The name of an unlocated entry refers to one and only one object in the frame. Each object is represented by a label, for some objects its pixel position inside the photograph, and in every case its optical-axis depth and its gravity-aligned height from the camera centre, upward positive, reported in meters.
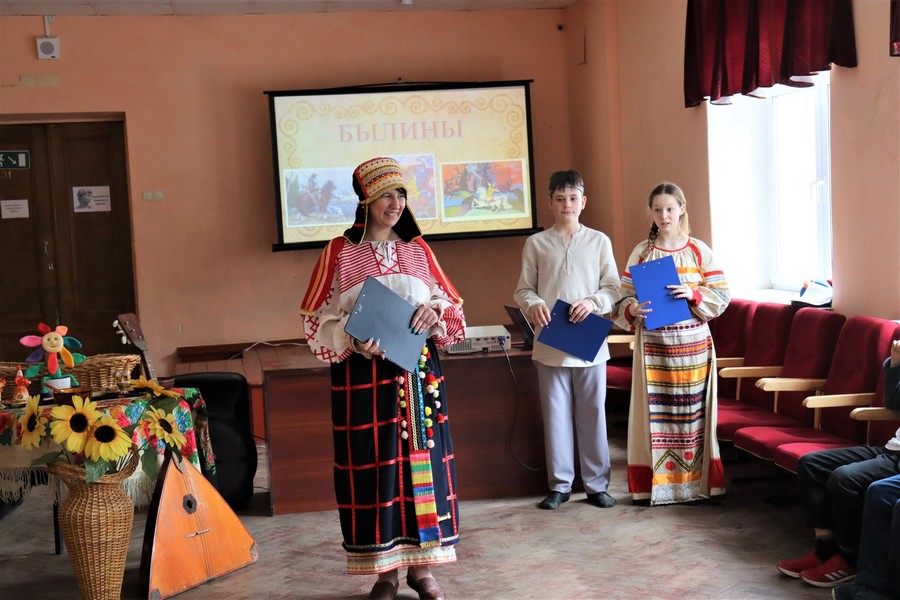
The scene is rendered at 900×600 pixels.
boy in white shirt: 4.44 -0.55
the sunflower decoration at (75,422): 3.25 -0.60
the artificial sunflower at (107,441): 3.28 -0.67
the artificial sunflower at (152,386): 3.72 -0.55
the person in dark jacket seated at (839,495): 3.33 -0.99
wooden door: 7.17 +0.13
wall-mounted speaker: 6.89 +1.46
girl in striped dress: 4.36 -0.71
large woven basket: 3.39 -1.00
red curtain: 4.32 +0.90
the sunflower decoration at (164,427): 3.51 -0.67
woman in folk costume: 3.29 -0.61
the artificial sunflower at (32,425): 3.33 -0.61
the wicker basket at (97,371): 3.77 -0.48
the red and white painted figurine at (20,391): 3.60 -0.53
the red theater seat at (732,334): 5.04 -0.60
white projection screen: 7.11 +0.63
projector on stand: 4.79 -0.55
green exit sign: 7.13 +0.69
